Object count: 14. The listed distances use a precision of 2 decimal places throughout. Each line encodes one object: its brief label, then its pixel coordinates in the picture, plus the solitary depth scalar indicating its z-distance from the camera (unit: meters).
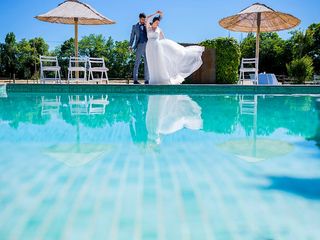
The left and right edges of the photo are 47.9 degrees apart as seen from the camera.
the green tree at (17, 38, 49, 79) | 41.28
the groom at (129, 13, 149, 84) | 8.88
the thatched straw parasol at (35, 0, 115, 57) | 10.47
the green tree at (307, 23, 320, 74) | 33.22
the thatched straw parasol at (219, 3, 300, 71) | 10.94
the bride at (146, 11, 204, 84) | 9.28
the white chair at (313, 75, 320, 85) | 19.99
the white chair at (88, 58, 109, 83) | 10.30
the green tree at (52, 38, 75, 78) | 37.22
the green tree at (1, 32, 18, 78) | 41.22
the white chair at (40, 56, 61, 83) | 9.94
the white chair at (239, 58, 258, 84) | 10.91
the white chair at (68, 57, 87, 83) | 10.04
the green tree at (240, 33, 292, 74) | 33.62
